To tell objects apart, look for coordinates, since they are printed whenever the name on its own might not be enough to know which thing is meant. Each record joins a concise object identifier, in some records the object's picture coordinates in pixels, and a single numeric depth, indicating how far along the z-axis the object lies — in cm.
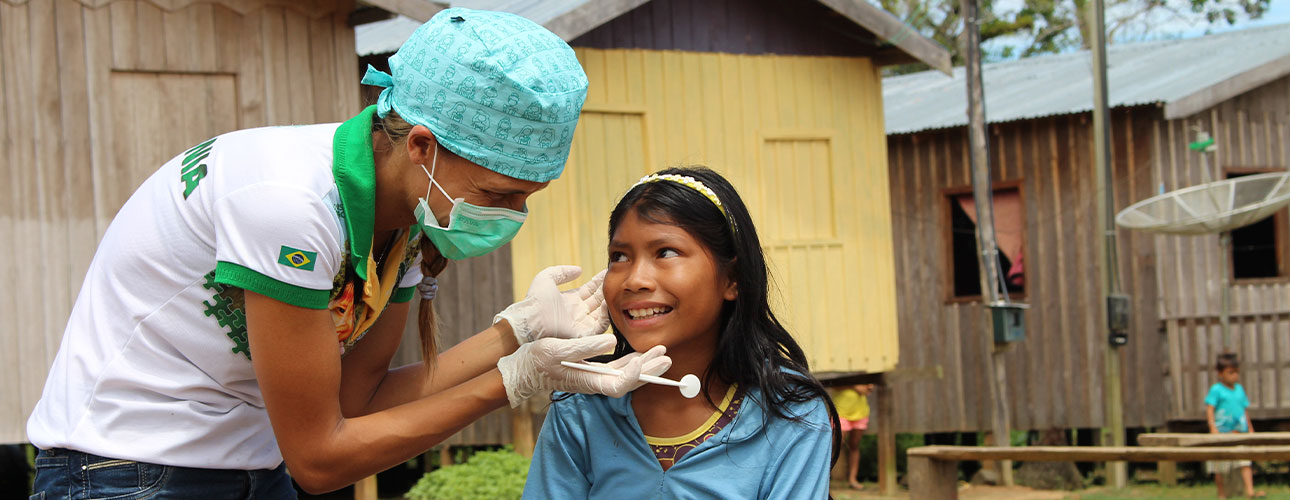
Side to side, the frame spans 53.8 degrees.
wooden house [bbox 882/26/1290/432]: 1267
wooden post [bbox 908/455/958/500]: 568
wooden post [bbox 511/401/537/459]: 900
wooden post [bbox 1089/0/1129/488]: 1148
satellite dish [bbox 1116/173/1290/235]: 1126
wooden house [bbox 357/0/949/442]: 910
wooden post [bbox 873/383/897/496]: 1220
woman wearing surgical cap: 216
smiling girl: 270
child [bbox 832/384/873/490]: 1201
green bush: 841
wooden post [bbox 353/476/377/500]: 836
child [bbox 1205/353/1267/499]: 1095
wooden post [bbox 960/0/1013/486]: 1153
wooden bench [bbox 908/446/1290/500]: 552
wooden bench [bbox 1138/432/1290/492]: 614
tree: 2384
